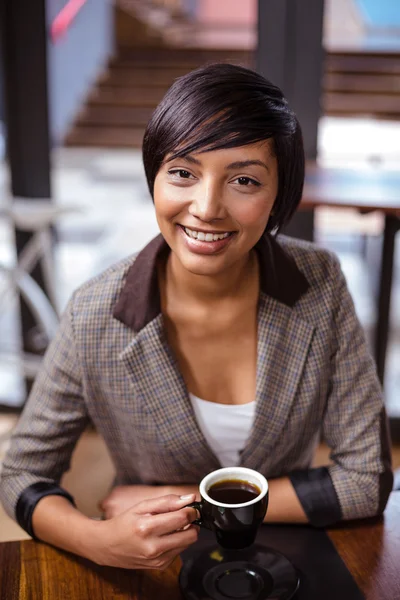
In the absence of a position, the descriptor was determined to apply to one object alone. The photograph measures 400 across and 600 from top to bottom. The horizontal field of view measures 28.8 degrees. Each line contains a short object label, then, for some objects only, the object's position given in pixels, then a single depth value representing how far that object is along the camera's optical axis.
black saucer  1.01
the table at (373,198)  2.28
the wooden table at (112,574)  1.04
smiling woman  1.16
